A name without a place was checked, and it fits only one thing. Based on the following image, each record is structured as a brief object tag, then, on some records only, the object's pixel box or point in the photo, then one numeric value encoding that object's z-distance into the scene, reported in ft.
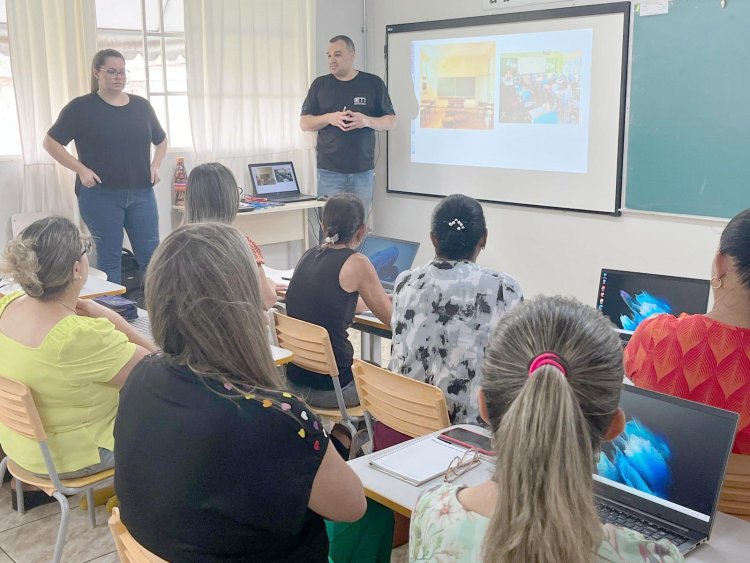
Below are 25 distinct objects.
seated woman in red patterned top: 5.82
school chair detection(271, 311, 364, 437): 9.41
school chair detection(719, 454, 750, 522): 5.61
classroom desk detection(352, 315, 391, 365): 10.29
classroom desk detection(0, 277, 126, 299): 10.89
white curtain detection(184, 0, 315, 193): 18.48
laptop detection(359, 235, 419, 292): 11.62
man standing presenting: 18.83
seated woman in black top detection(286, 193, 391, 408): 9.85
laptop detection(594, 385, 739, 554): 4.79
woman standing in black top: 15.14
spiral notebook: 5.77
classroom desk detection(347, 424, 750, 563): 4.71
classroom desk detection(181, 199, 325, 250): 19.02
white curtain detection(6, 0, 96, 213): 15.65
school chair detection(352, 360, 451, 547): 7.39
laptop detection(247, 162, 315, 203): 19.72
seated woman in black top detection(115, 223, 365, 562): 4.49
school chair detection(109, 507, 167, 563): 4.66
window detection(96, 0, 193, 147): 17.21
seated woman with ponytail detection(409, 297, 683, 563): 3.32
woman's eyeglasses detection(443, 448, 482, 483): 5.67
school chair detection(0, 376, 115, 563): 7.26
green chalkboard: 14.16
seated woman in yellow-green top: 7.36
